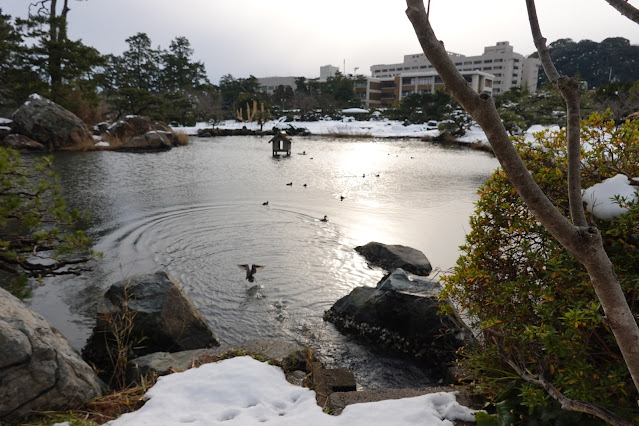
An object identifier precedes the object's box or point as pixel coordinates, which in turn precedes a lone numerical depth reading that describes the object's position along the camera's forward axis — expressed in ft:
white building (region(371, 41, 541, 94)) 239.50
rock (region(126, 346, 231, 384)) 10.73
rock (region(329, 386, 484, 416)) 9.23
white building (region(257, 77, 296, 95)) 320.89
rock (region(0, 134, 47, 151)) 60.93
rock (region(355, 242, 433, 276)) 20.88
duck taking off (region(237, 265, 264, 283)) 19.35
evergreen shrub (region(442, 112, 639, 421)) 6.66
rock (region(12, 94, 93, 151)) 64.95
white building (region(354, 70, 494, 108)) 212.84
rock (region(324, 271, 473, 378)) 13.71
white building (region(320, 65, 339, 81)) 334.85
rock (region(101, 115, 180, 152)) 73.15
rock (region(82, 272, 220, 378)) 13.21
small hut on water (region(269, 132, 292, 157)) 69.55
